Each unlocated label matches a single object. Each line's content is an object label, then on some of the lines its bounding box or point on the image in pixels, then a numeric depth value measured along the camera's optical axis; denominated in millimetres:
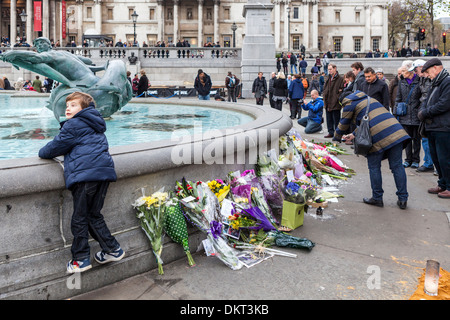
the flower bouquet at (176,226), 3936
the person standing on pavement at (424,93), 7160
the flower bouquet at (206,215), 3998
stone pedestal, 25047
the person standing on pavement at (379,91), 9039
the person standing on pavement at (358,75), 9492
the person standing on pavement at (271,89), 16200
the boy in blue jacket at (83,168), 3221
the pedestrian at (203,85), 16656
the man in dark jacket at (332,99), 11383
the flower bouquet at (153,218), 3824
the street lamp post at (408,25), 34269
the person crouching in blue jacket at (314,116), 11797
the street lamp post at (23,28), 71606
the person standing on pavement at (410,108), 7941
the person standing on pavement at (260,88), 17531
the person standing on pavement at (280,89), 15734
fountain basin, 3135
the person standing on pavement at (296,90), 15117
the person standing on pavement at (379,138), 5656
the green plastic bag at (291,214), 4806
